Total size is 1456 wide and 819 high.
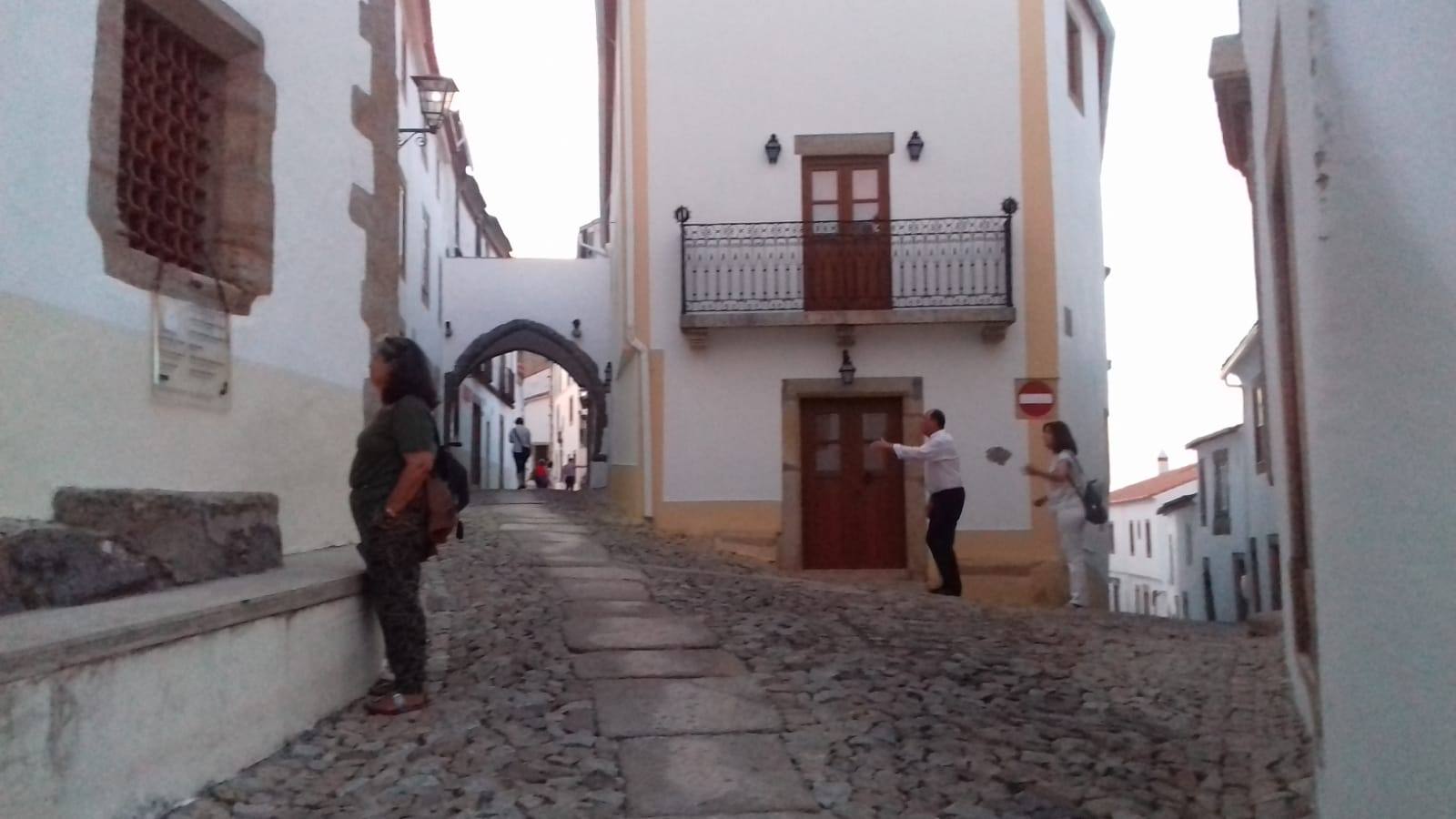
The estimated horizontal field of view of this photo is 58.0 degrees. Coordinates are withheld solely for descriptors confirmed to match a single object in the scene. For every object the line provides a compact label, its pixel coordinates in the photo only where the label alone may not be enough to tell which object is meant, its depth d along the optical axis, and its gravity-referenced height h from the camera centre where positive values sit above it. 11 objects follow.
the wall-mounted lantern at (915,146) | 13.48 +3.60
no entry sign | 13.22 +0.97
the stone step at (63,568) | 4.04 -0.20
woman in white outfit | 9.70 -0.06
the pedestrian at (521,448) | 27.64 +1.15
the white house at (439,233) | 18.12 +4.51
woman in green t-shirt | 5.05 -0.06
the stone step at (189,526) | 4.57 -0.08
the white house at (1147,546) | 35.78 -1.59
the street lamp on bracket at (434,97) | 14.51 +4.51
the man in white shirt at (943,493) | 9.77 +0.03
